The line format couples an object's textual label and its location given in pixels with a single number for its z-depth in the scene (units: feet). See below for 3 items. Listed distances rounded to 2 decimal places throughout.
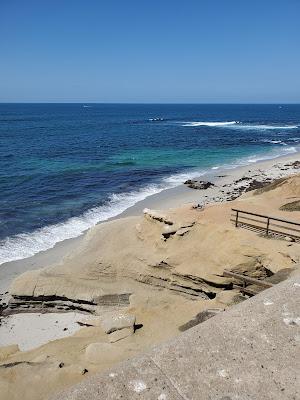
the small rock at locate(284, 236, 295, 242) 48.18
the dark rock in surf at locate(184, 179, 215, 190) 110.24
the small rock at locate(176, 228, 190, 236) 52.80
